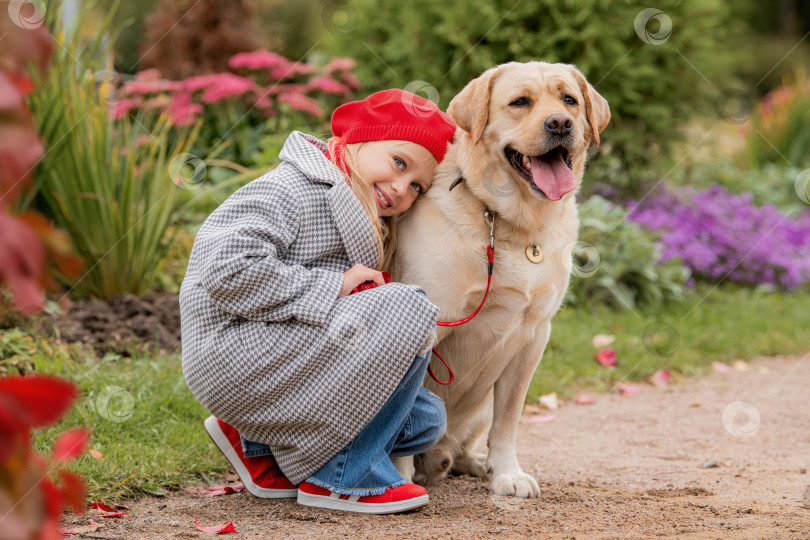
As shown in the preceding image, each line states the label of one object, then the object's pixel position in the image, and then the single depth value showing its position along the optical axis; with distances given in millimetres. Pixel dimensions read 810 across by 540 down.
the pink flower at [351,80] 6824
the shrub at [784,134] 9711
